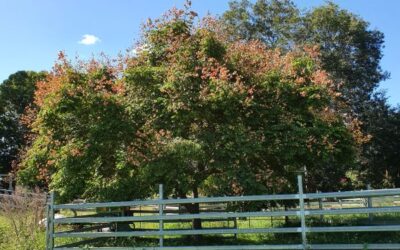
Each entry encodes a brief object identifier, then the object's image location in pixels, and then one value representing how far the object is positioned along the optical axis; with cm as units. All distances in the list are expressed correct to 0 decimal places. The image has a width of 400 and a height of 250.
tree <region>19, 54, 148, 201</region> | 1282
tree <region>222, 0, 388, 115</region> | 3625
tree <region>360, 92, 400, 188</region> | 3806
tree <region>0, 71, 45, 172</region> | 4847
